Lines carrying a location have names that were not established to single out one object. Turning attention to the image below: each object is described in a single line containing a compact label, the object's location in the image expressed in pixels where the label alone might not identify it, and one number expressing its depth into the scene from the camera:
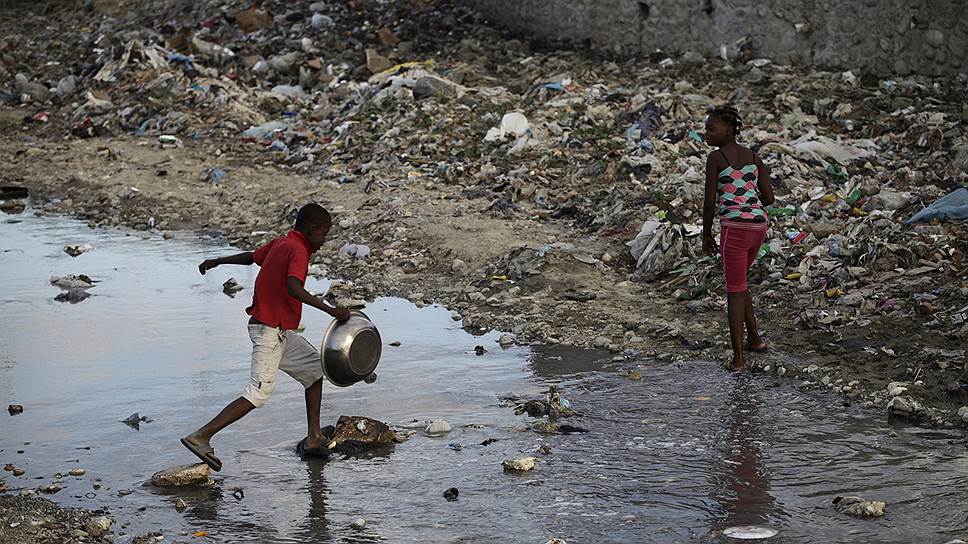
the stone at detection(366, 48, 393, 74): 27.63
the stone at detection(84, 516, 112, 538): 7.65
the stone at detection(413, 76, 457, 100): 23.91
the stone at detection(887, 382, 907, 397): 10.09
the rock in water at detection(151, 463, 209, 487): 8.58
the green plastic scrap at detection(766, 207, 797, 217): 15.37
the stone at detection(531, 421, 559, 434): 9.64
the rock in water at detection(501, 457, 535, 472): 8.73
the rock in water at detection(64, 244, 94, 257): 17.61
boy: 8.65
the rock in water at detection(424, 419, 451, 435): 9.73
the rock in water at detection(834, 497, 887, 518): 7.61
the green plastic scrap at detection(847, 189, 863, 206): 15.77
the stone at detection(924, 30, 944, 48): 20.83
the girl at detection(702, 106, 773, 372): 10.79
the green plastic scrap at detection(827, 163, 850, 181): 17.37
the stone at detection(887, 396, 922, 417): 9.62
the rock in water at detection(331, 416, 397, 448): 9.45
